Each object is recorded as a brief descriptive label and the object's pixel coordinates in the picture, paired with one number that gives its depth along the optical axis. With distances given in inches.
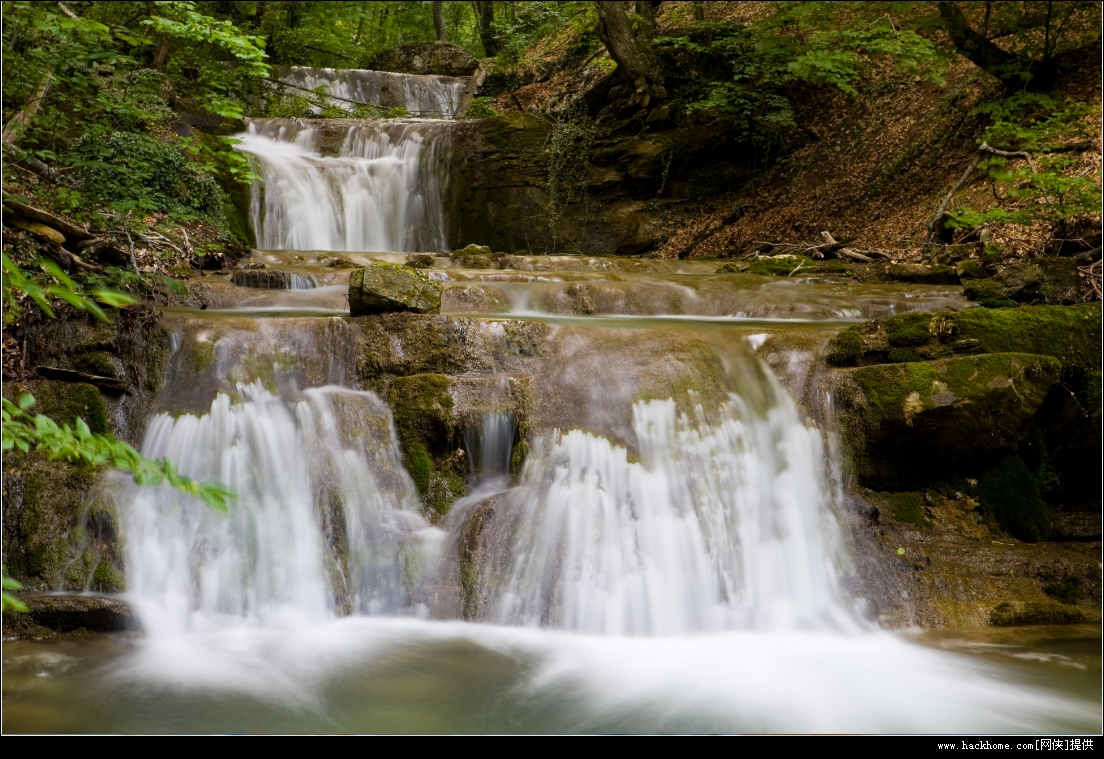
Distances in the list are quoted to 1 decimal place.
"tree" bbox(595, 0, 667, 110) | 550.4
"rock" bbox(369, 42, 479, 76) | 867.4
